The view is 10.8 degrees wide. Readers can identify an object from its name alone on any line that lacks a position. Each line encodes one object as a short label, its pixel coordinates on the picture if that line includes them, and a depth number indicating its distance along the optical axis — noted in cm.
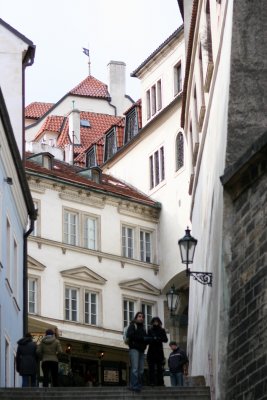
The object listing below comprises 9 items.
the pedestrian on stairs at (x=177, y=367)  2705
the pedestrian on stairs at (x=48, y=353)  2703
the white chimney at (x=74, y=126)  7400
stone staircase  2291
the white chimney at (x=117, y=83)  7762
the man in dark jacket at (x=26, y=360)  2700
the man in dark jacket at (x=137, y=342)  2475
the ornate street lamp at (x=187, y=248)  2595
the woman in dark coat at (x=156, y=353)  2609
